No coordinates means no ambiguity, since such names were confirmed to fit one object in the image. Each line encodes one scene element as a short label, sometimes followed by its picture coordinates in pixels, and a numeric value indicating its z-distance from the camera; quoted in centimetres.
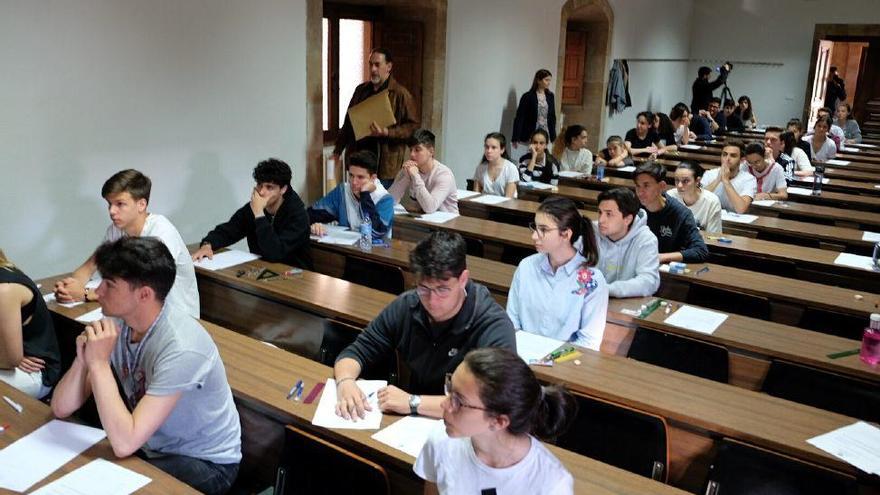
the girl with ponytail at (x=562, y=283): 333
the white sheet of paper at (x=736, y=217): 613
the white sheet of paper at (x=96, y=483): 206
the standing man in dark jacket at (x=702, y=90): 1380
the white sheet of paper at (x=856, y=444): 237
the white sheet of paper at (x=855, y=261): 484
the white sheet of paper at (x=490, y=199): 658
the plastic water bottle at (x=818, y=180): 774
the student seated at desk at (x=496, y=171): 706
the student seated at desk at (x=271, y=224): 434
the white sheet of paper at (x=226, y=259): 430
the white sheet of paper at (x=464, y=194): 678
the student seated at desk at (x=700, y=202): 557
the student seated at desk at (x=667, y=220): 477
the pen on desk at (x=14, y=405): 249
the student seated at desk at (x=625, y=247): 400
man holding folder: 668
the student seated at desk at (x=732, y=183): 643
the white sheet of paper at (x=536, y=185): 764
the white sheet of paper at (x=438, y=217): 578
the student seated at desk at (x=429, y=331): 253
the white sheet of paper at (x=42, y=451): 211
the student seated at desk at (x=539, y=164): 801
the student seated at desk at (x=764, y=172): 724
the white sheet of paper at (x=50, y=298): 355
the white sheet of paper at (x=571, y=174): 840
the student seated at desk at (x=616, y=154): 925
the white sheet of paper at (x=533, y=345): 310
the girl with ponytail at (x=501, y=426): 185
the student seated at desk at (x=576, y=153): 875
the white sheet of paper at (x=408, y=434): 233
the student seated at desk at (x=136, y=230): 357
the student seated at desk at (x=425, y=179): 584
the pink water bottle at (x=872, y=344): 320
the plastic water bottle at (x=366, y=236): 481
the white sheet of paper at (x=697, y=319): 356
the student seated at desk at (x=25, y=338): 279
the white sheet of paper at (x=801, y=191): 765
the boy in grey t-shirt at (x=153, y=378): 220
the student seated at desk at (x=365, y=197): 488
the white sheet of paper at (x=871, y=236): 562
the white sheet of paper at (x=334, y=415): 245
